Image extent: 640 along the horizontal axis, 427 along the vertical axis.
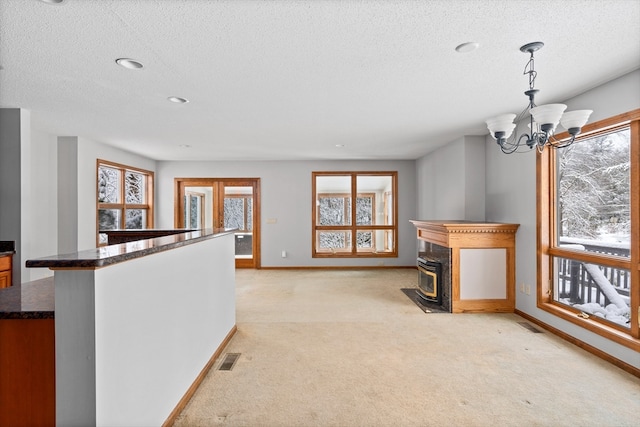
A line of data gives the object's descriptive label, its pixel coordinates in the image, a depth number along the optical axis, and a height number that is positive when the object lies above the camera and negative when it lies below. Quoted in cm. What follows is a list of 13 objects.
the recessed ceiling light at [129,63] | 231 +109
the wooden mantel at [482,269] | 404 -68
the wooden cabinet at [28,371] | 135 -64
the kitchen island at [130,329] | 125 -54
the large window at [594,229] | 263 -15
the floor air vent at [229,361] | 261 -120
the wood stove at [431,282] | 424 -89
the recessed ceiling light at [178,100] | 310 +111
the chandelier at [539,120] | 213 +65
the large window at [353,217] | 709 -7
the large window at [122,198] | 541 +32
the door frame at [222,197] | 703 +36
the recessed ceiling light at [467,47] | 210 +107
